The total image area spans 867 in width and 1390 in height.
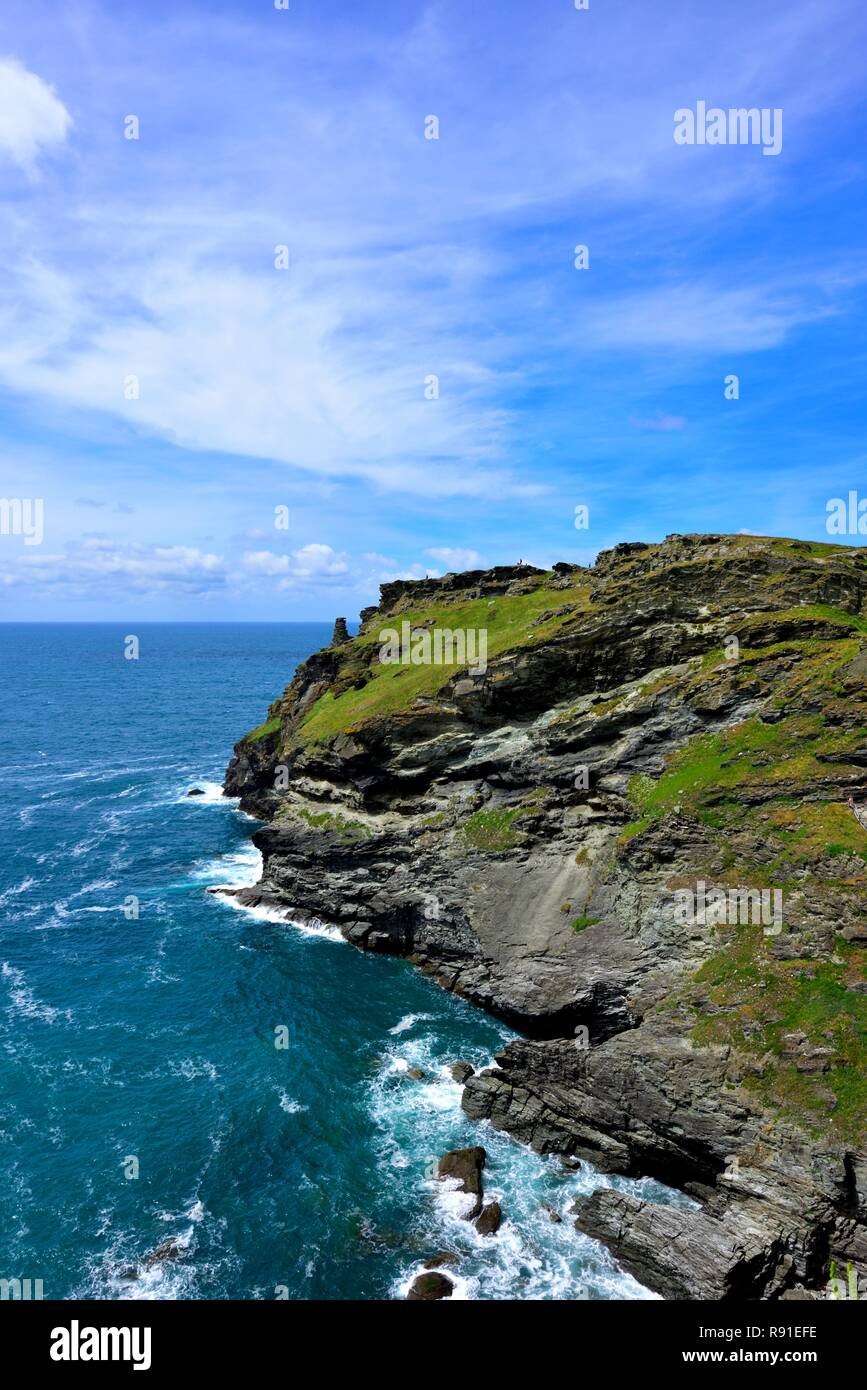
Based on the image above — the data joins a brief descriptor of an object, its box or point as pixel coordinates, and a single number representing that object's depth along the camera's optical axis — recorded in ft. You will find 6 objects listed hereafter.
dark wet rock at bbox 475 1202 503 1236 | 121.29
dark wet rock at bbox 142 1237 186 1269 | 114.42
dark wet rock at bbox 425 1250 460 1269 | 114.93
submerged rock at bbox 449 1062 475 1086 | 158.20
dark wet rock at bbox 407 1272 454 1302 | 108.47
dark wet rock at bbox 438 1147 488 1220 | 129.49
